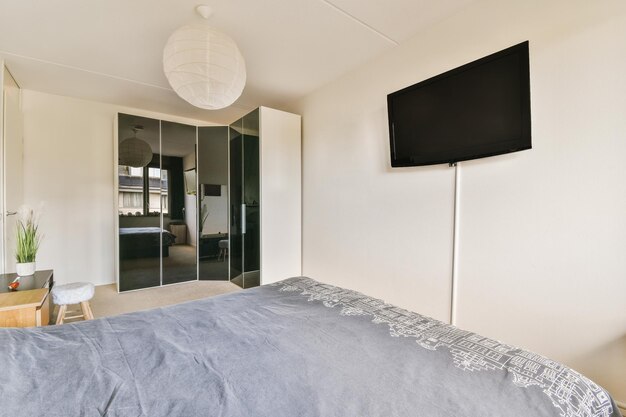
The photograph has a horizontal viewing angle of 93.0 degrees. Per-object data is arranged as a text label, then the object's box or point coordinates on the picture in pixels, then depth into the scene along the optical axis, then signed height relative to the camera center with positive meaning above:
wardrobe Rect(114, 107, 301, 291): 3.84 +0.07
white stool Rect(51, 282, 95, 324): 2.54 -0.76
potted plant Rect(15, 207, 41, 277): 2.79 -0.41
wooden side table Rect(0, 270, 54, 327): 2.02 -0.68
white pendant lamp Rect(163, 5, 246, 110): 1.82 +0.90
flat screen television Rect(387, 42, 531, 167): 1.84 +0.65
